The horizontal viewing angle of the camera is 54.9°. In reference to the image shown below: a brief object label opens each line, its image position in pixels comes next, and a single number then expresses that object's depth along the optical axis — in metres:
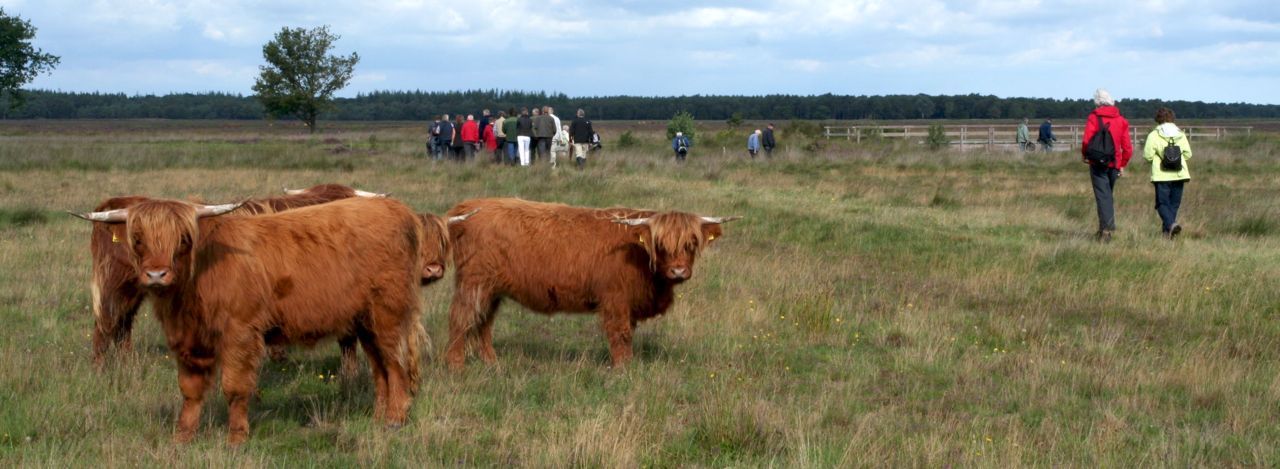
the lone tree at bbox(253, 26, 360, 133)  70.25
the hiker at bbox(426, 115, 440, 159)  29.85
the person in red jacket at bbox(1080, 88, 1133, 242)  13.30
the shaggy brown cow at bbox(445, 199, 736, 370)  7.87
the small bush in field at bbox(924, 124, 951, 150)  39.53
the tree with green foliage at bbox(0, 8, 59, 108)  50.19
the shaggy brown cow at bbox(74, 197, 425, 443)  5.50
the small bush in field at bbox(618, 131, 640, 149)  43.66
